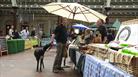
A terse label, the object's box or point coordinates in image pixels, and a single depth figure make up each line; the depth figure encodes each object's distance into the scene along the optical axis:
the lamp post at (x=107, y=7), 24.82
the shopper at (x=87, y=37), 6.98
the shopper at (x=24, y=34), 17.78
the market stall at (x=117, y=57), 3.03
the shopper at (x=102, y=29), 6.82
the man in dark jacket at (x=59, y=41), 7.19
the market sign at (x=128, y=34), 4.27
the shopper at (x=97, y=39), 6.55
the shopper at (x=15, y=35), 15.63
